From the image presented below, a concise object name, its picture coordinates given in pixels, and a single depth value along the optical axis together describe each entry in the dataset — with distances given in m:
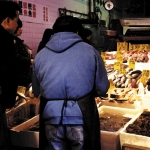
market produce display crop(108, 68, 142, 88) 5.26
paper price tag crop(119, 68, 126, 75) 5.59
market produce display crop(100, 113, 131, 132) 3.62
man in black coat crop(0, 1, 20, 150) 2.87
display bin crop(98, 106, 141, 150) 3.33
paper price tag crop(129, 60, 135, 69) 5.88
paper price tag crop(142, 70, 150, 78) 5.09
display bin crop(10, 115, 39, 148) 3.63
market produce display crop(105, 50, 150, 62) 6.14
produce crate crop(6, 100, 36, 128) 3.99
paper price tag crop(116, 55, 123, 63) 6.08
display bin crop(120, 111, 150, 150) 3.17
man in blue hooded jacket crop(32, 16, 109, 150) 2.57
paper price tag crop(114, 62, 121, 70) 5.77
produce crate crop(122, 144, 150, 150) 3.21
